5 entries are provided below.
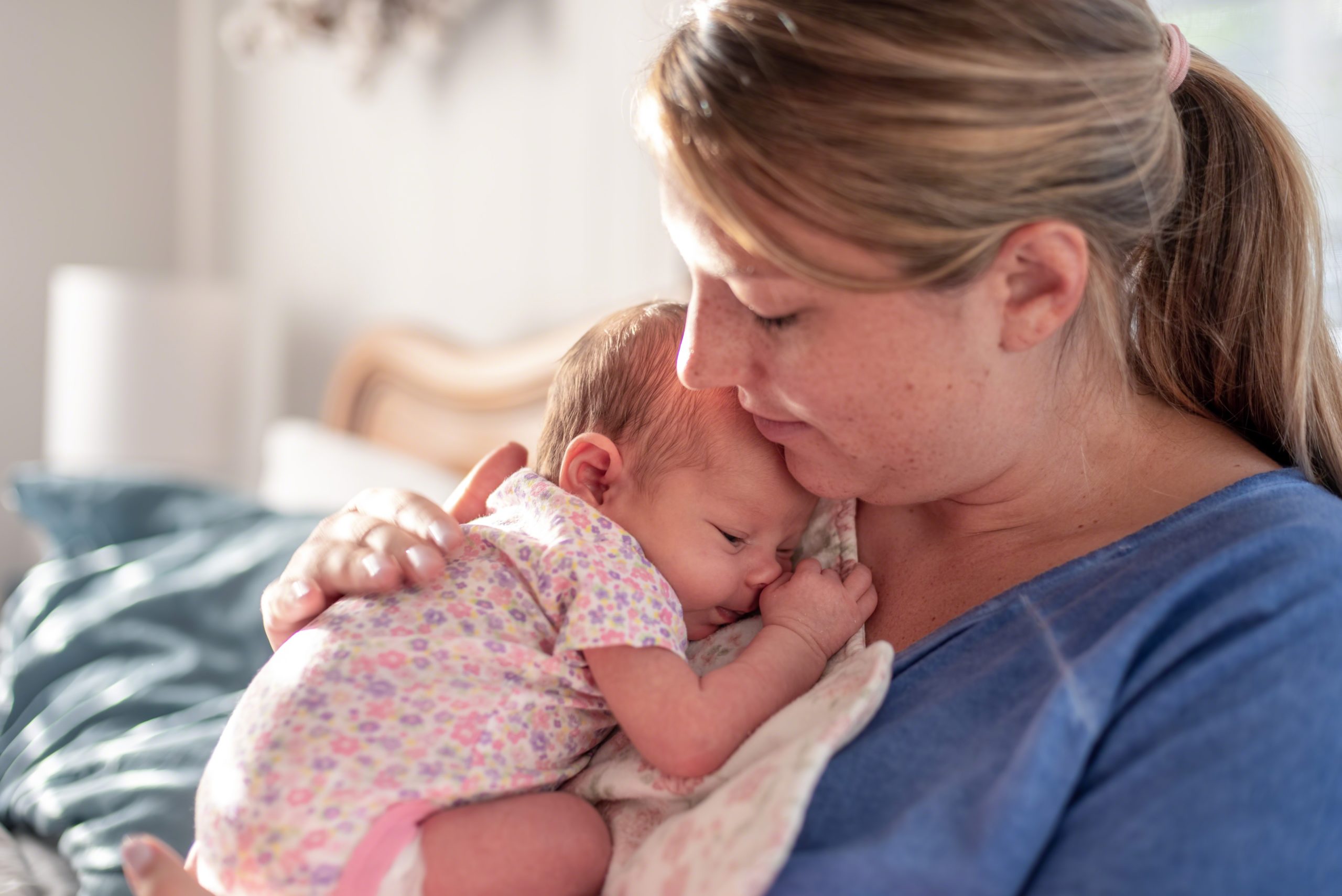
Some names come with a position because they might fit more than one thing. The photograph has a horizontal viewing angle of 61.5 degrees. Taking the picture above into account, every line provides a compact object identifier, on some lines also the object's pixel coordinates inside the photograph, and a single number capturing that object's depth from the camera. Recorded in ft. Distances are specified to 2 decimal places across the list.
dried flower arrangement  8.13
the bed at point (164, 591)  4.70
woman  2.25
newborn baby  2.67
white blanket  2.40
